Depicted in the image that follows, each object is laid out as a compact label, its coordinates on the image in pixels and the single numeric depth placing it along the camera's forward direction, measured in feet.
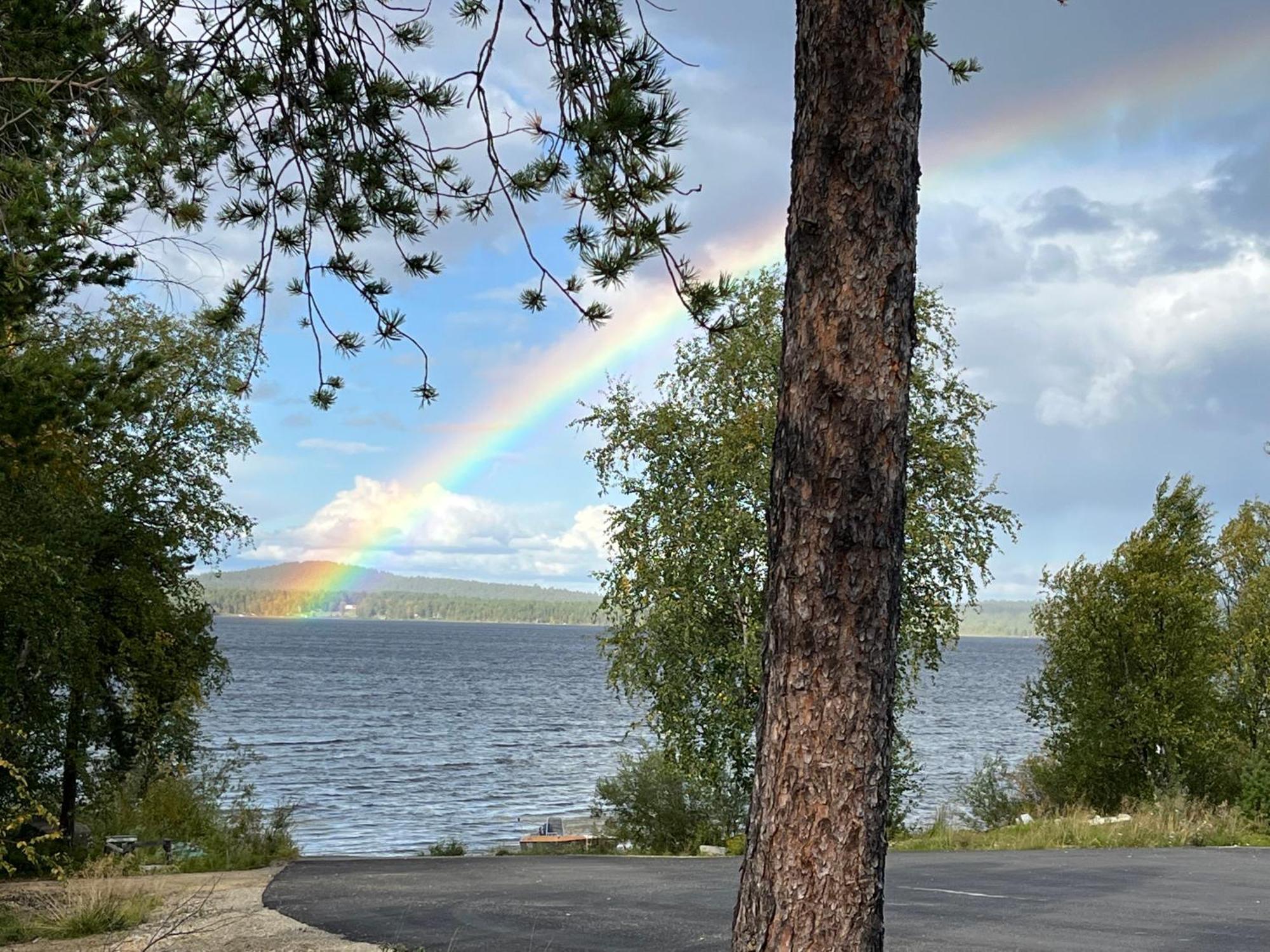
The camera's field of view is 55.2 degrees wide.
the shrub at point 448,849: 65.87
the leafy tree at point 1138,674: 82.33
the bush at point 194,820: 54.75
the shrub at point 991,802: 86.22
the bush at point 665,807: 74.43
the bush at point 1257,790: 69.97
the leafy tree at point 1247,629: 88.02
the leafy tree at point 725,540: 70.18
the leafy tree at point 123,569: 55.16
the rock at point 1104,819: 66.50
